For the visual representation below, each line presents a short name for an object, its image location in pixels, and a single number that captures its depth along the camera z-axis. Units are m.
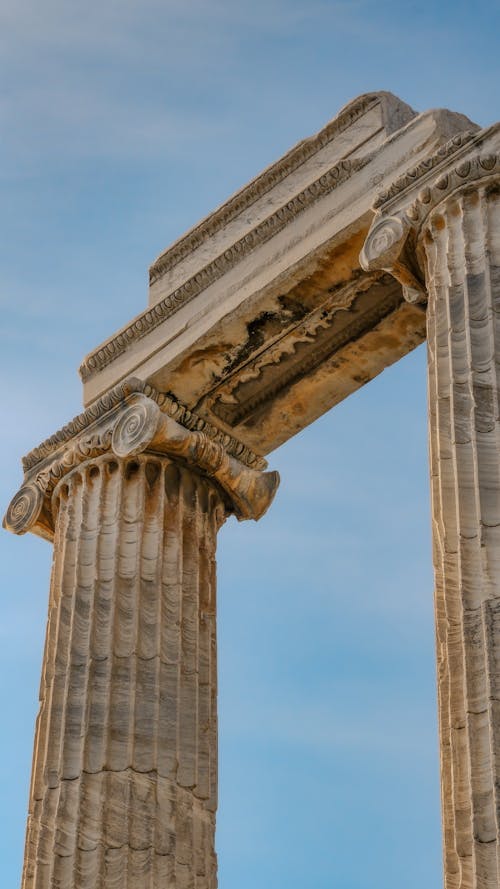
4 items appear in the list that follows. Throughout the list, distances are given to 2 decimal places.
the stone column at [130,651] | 22.30
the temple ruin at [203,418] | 20.92
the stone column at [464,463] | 16.33
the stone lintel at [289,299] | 23.77
